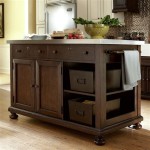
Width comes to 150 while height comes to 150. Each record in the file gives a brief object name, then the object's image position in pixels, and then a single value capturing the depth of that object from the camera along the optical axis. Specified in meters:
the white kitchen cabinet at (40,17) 6.49
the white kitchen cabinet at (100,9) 5.15
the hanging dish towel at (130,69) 2.52
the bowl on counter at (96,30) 2.70
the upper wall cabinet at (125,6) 4.76
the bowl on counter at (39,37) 3.06
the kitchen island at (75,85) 2.43
